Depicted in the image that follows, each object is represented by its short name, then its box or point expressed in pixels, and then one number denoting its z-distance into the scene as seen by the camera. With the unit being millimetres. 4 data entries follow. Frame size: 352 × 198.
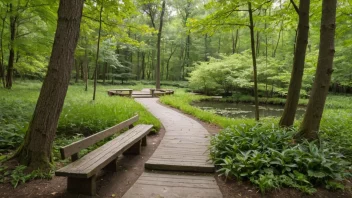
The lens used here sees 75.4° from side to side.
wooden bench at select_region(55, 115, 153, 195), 2998
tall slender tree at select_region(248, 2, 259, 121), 7105
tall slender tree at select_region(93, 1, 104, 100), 9207
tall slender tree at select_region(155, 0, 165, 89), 20130
